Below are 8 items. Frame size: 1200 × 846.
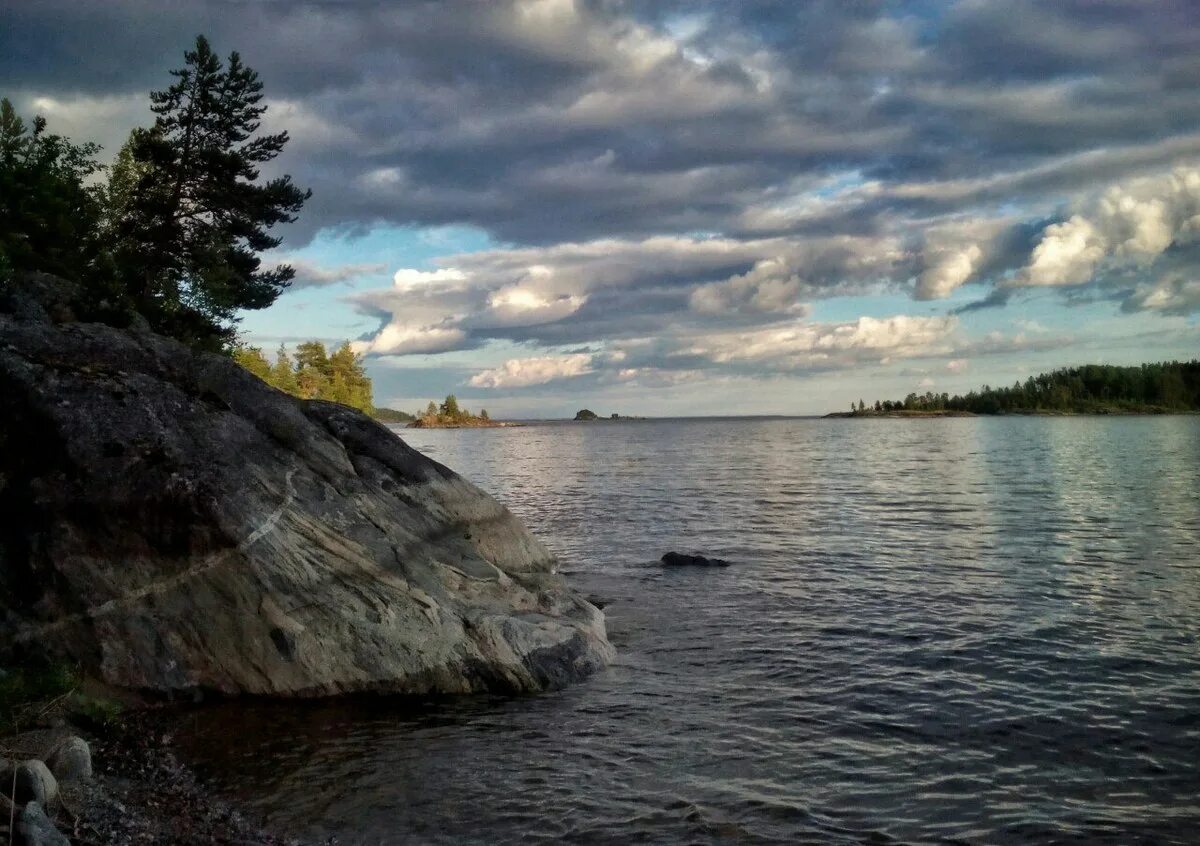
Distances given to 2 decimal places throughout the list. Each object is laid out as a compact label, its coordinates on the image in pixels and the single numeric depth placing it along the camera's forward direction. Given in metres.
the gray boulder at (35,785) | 9.61
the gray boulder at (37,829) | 8.46
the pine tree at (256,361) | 108.20
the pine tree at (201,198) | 35.66
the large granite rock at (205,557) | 15.79
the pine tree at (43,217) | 28.58
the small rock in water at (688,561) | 32.22
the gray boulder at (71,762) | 11.03
